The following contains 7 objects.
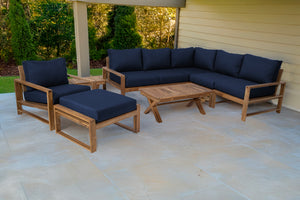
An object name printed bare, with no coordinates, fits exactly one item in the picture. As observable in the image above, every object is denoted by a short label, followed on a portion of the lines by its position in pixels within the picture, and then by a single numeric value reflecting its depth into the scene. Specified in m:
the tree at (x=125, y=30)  8.77
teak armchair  3.85
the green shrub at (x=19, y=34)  7.55
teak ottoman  3.27
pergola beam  5.98
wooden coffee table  4.22
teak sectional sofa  4.73
